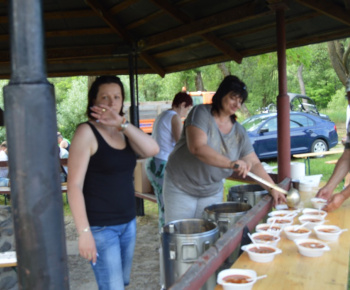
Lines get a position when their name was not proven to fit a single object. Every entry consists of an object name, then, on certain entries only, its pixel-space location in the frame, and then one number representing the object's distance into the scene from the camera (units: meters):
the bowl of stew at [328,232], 2.29
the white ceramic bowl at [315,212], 2.81
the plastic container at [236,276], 1.65
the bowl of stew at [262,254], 1.99
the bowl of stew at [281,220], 2.57
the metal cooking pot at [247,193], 3.32
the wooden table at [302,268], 1.77
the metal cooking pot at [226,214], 2.59
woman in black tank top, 2.02
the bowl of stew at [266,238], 2.14
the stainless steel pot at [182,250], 2.20
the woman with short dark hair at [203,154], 2.91
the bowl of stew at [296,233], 2.28
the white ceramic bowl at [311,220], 2.52
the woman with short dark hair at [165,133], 4.65
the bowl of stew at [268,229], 2.32
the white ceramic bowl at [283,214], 2.73
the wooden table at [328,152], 9.47
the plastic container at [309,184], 3.60
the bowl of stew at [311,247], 2.04
